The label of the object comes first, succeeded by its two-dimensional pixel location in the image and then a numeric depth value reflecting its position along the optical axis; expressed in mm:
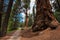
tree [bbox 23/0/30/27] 8650
